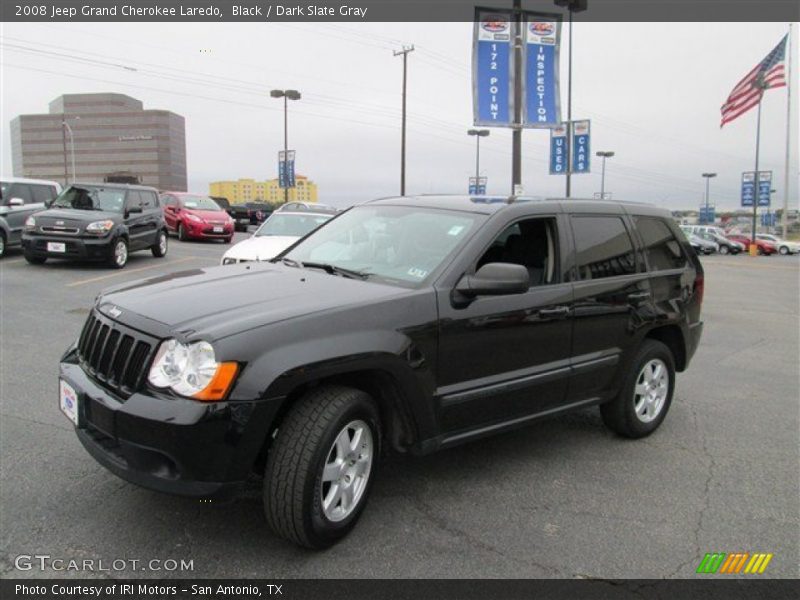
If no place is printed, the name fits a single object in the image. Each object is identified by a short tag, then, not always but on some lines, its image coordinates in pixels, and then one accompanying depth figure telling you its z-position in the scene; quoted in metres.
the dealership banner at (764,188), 50.53
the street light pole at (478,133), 48.03
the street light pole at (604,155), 59.84
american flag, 28.50
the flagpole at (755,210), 46.00
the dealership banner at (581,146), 23.98
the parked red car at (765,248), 47.84
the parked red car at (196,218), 20.09
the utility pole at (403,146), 34.47
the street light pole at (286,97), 40.62
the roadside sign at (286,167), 40.41
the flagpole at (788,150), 51.03
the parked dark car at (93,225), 12.08
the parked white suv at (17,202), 13.69
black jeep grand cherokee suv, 2.69
